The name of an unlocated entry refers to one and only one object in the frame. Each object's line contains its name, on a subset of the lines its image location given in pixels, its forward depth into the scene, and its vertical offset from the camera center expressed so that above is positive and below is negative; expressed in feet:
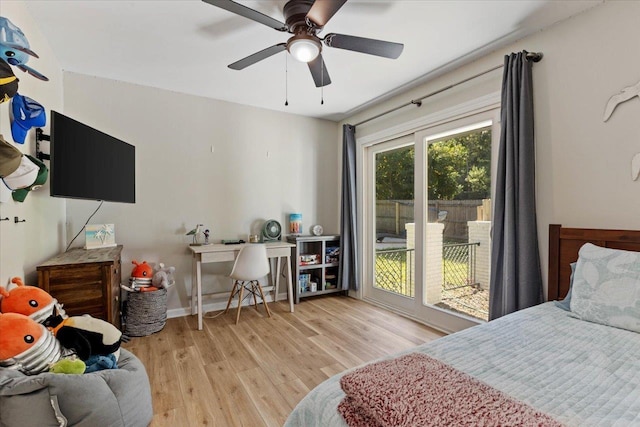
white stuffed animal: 9.35 -1.97
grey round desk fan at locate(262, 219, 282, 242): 12.10 -0.61
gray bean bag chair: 3.95 -2.66
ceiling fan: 5.22 +3.66
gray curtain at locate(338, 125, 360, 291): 12.76 -0.32
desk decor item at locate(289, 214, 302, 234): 12.76 -0.30
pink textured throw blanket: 2.34 -1.64
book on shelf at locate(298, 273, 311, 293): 12.38 -2.86
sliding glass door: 8.64 -0.25
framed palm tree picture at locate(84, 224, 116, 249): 8.59 -0.55
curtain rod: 6.92 +3.90
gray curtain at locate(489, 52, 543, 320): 6.73 +0.31
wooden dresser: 6.38 -1.48
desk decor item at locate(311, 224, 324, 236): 13.33 -0.65
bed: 2.87 -1.84
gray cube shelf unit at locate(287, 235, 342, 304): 12.25 -2.12
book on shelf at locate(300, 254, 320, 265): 12.58 -1.89
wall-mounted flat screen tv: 5.81 +1.31
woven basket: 8.85 -2.96
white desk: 9.66 -1.40
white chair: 9.89 -1.65
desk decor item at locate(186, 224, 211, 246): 10.68 -0.69
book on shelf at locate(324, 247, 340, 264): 13.25 -1.75
